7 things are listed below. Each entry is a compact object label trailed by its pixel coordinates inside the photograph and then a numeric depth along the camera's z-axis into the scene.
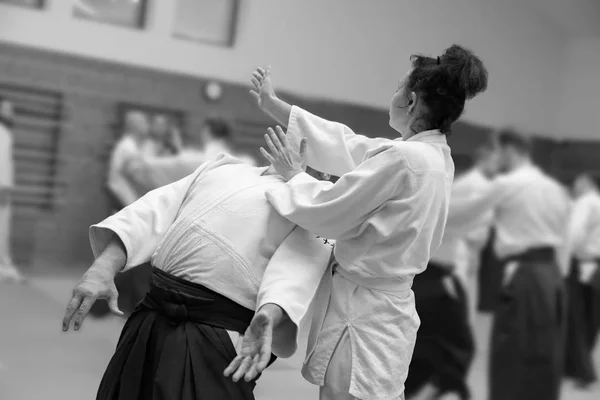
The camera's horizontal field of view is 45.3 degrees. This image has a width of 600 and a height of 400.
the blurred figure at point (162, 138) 4.18
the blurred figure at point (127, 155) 4.11
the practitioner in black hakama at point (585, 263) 4.47
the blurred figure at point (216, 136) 3.57
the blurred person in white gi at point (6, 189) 4.39
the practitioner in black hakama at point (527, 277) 3.11
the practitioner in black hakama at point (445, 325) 3.00
